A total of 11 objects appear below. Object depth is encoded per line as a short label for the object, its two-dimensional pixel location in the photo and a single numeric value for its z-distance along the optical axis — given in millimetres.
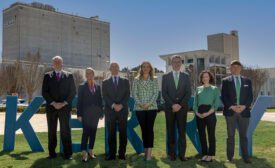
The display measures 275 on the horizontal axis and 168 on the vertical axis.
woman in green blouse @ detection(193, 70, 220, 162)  5516
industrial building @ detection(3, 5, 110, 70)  65625
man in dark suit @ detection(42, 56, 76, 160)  5598
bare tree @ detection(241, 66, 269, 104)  35000
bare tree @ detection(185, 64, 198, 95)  31984
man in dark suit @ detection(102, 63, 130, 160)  5609
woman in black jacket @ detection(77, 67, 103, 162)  5660
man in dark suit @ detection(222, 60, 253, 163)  5477
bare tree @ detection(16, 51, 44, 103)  27844
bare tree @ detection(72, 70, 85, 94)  45431
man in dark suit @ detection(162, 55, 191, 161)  5531
